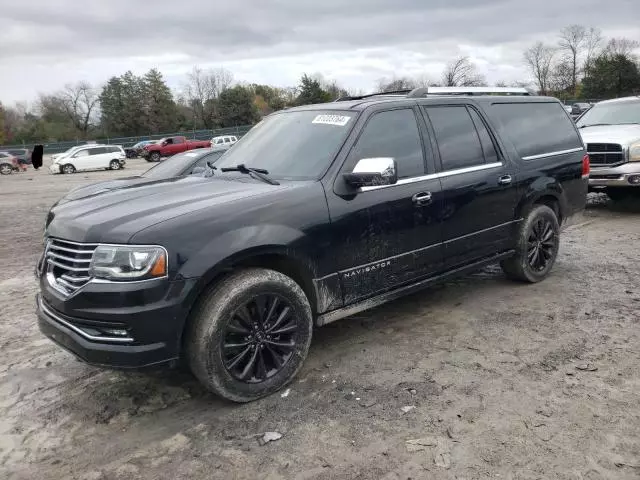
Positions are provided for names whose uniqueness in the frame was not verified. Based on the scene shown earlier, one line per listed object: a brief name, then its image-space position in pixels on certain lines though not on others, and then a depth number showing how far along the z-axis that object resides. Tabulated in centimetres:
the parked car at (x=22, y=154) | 4033
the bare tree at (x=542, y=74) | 7675
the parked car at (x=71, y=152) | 3260
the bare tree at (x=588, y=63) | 6296
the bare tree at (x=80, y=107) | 9075
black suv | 305
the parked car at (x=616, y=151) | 878
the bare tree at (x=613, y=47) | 6929
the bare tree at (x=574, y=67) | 7359
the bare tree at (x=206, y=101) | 7581
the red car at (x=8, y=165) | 3453
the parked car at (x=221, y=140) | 3898
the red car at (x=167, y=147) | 3994
